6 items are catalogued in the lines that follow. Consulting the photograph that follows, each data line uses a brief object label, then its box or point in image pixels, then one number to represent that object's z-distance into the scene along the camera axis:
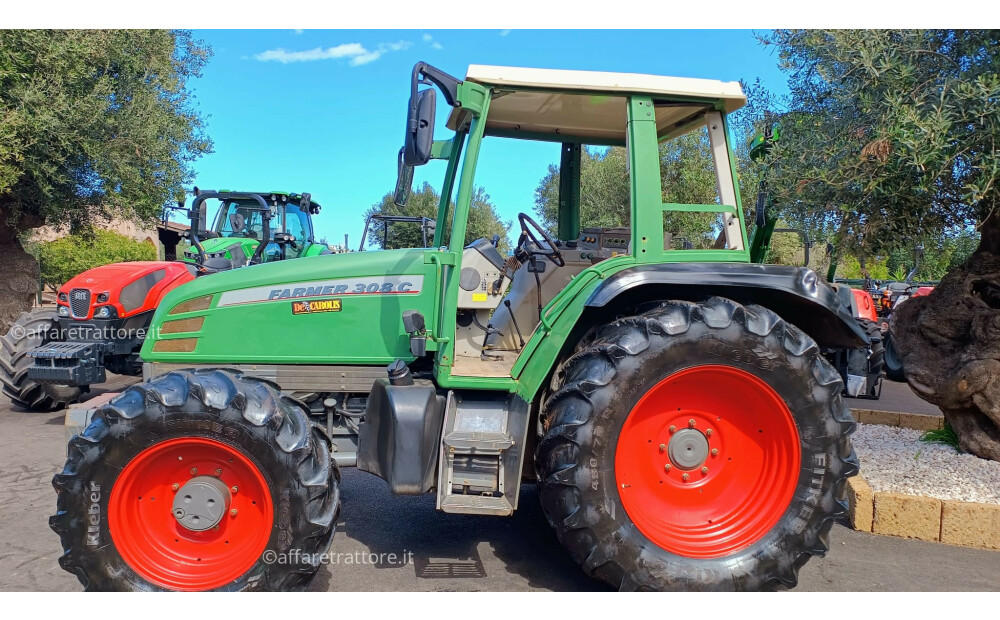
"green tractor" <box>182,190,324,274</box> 8.60
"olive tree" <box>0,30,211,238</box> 10.05
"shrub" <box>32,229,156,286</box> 20.36
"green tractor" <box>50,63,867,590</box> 3.04
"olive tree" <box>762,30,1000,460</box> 3.84
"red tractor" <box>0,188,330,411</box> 6.63
